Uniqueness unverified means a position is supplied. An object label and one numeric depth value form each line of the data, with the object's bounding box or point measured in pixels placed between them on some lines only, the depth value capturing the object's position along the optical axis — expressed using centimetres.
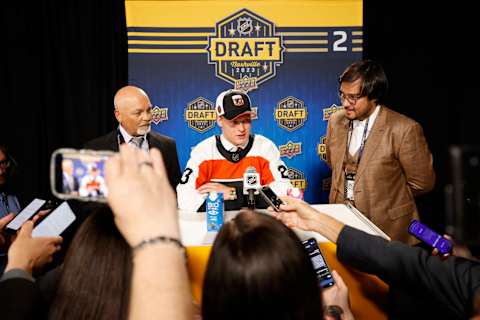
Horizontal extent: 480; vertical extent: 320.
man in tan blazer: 290
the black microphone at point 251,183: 226
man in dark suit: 344
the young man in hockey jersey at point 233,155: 289
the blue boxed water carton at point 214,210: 196
